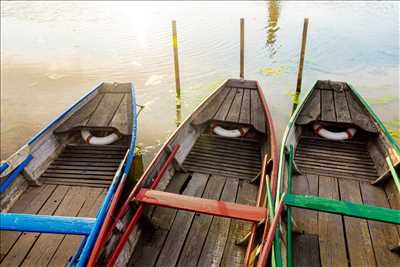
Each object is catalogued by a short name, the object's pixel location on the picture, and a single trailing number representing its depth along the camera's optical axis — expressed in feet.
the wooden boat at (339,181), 13.88
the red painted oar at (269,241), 10.55
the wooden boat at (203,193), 14.01
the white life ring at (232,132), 24.30
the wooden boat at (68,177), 13.53
